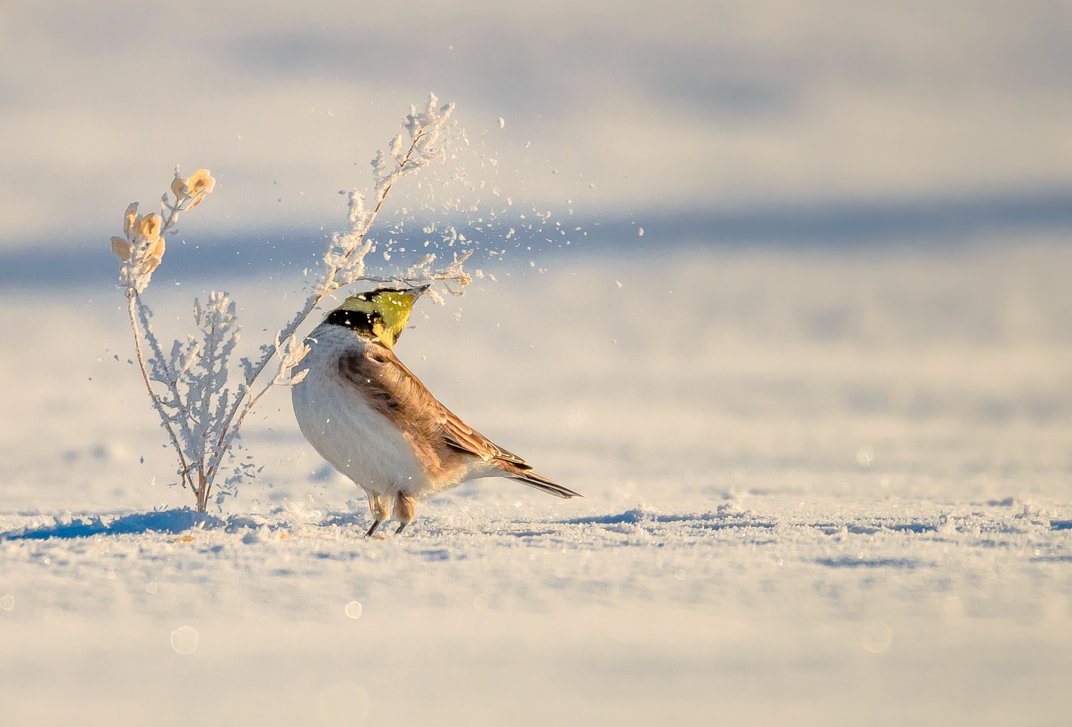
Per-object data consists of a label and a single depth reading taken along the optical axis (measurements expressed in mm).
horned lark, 12523
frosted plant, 12687
